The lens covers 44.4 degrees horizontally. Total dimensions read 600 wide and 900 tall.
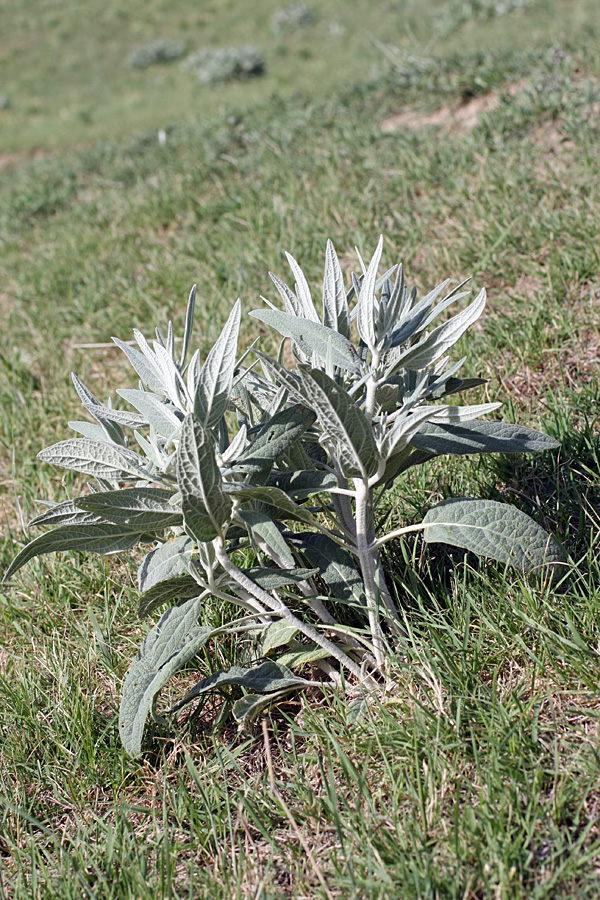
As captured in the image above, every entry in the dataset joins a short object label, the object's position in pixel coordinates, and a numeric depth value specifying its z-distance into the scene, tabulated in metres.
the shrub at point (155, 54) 20.25
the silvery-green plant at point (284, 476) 1.53
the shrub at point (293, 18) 19.83
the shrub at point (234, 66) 14.80
